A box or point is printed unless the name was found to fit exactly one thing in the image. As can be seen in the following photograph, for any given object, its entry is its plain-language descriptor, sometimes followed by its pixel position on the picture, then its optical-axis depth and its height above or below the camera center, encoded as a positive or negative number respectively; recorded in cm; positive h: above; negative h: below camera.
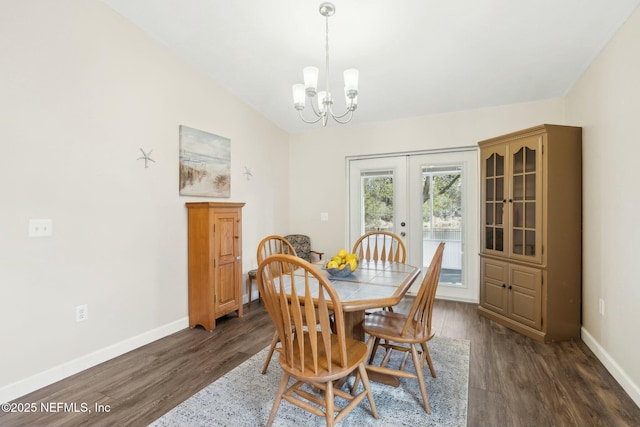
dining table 166 -46
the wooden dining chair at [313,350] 142 -70
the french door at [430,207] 390 +7
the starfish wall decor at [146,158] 277 +49
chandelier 221 +90
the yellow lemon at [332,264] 220 -36
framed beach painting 316 +52
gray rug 173 -114
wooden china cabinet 276 -18
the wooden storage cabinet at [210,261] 305 -48
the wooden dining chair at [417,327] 180 -72
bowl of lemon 217 -36
